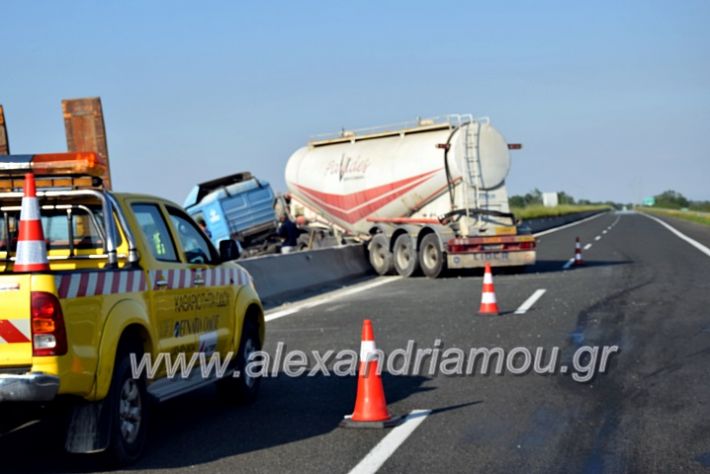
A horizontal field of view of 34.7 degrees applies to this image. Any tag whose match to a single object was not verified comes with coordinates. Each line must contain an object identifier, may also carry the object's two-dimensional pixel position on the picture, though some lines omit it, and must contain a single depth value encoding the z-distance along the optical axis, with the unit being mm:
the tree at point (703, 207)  151250
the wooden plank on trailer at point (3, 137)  11477
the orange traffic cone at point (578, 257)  28094
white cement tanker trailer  25688
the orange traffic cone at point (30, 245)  6484
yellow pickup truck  6504
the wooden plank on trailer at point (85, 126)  12805
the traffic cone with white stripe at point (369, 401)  8500
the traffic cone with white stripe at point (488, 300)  16375
